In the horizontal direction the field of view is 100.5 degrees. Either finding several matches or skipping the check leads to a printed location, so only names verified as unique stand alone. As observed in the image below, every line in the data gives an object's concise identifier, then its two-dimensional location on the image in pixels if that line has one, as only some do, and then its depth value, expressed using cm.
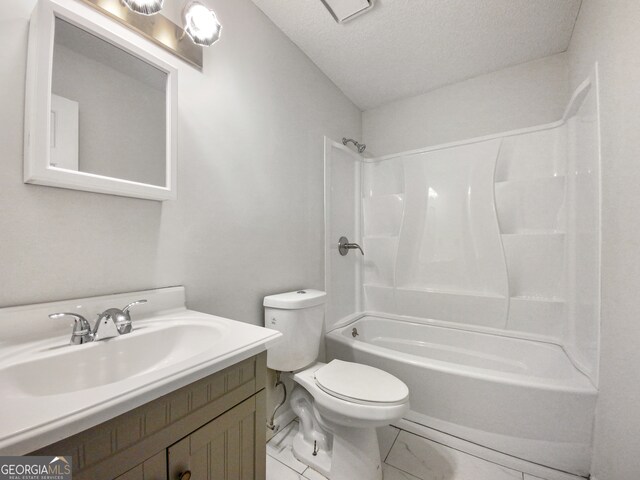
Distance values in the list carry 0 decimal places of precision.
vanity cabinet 48
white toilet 112
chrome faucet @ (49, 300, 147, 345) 73
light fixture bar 91
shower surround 131
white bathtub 124
